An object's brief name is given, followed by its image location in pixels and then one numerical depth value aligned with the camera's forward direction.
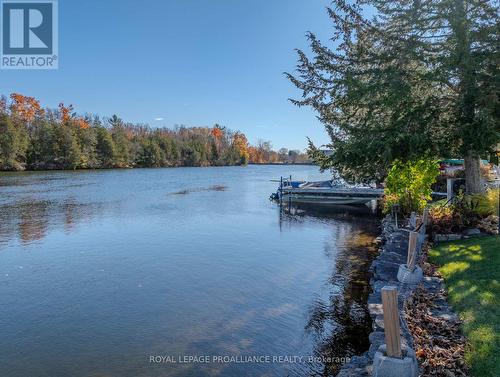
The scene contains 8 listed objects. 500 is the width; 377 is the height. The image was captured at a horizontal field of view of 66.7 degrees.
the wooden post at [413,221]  11.01
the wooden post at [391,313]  3.61
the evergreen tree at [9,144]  56.06
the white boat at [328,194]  24.84
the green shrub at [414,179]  11.95
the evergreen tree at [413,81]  10.10
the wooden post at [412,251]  6.91
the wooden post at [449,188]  14.01
